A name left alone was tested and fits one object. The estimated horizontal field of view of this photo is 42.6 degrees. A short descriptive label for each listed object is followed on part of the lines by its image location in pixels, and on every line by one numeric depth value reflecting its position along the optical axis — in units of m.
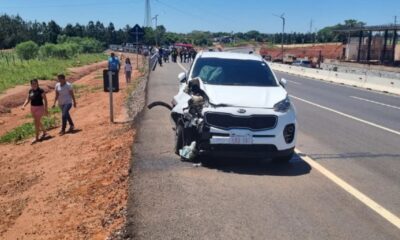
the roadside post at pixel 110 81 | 13.88
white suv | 7.81
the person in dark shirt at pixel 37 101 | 13.67
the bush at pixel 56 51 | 89.75
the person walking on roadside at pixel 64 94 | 13.99
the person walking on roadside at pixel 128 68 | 28.69
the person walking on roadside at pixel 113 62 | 22.32
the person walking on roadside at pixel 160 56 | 50.00
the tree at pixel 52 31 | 158.75
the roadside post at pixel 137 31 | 29.98
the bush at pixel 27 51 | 86.68
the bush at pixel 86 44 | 132.12
